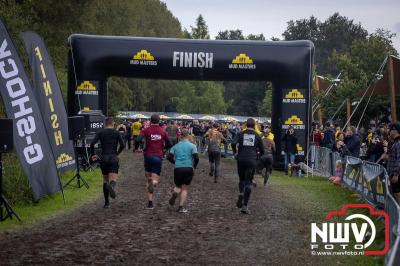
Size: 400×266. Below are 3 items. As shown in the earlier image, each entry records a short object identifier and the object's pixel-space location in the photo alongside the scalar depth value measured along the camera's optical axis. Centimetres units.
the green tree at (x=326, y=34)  10888
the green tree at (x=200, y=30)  9912
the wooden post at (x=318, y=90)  3727
